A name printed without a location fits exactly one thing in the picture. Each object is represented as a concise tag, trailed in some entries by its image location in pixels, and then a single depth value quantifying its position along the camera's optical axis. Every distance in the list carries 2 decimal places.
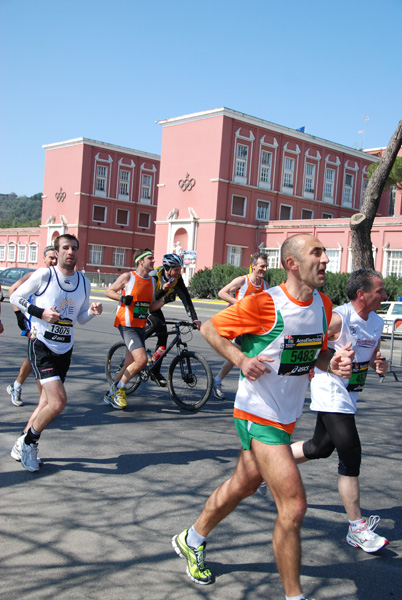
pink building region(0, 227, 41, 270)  67.50
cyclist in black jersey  7.94
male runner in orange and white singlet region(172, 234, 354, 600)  3.29
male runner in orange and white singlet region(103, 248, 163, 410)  7.46
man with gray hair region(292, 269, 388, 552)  4.08
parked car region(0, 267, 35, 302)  29.68
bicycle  7.71
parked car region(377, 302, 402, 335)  16.84
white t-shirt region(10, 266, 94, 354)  5.43
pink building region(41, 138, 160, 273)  59.66
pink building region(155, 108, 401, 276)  46.25
